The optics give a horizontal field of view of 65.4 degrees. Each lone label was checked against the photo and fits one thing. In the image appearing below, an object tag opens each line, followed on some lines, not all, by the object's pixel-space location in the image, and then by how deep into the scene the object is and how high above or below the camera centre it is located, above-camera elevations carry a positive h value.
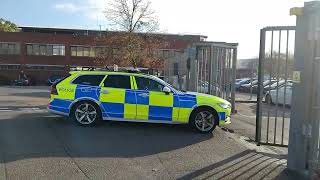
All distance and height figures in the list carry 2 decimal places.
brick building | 36.52 +3.36
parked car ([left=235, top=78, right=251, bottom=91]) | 26.80 -0.48
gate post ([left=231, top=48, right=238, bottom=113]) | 9.71 +0.15
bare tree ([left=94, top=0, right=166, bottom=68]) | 15.57 +2.31
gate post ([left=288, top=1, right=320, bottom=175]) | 3.95 -0.21
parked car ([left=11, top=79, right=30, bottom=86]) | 32.38 -0.94
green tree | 44.97 +9.21
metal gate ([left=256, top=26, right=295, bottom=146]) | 5.13 +0.27
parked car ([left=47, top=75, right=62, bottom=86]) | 33.14 -0.38
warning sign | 4.08 +0.03
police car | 6.44 -0.66
